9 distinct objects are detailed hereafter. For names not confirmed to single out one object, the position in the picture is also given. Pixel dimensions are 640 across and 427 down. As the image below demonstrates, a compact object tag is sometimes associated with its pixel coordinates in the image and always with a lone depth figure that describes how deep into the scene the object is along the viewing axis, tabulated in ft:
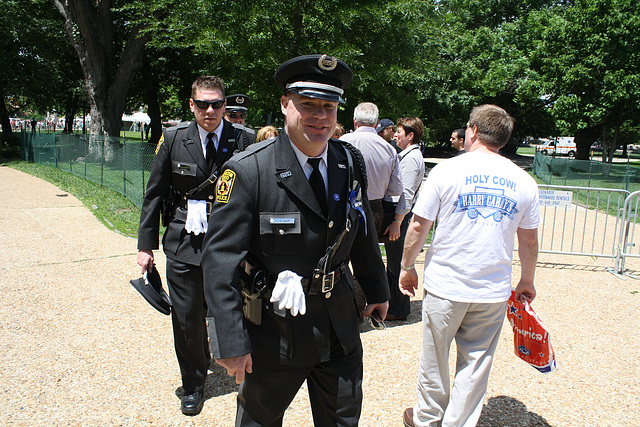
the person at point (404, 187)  17.99
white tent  200.44
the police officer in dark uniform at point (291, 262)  6.99
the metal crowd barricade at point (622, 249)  24.53
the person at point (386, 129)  20.54
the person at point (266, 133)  19.16
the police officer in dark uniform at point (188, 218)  11.94
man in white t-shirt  9.88
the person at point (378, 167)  16.05
